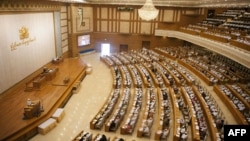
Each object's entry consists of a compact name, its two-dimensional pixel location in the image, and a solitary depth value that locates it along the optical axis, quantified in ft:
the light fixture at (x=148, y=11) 38.04
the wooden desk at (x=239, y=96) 28.26
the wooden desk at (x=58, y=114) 27.01
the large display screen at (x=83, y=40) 59.20
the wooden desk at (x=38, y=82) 33.85
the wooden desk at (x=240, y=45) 31.30
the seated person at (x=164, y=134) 23.57
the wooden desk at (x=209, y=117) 23.19
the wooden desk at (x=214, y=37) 38.22
